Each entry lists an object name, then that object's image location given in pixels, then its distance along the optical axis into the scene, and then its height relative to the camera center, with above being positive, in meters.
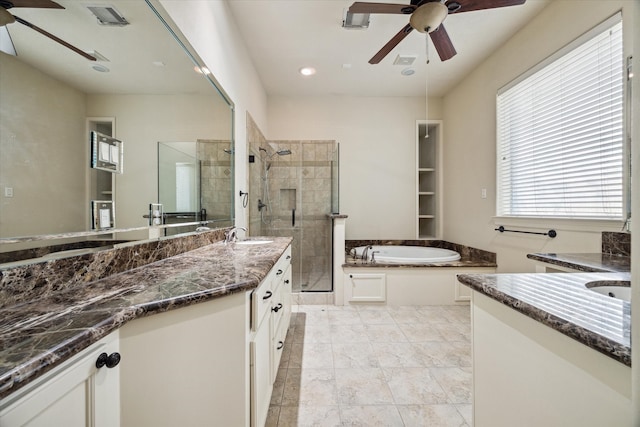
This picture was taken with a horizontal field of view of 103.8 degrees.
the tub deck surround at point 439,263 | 2.93 -0.53
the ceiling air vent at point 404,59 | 2.81 +1.75
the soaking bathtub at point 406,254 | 3.03 -0.57
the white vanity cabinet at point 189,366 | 0.73 -0.49
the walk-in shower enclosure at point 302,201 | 3.20 +0.15
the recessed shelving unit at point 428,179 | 3.90 +0.53
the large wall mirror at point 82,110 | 0.68 +0.36
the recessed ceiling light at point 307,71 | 3.04 +1.74
